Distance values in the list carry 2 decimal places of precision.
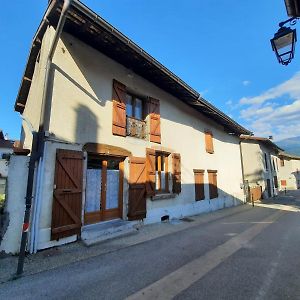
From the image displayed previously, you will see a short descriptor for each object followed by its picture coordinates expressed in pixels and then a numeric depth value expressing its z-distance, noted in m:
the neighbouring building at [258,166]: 18.70
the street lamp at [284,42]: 3.35
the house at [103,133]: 5.91
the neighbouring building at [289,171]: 30.02
